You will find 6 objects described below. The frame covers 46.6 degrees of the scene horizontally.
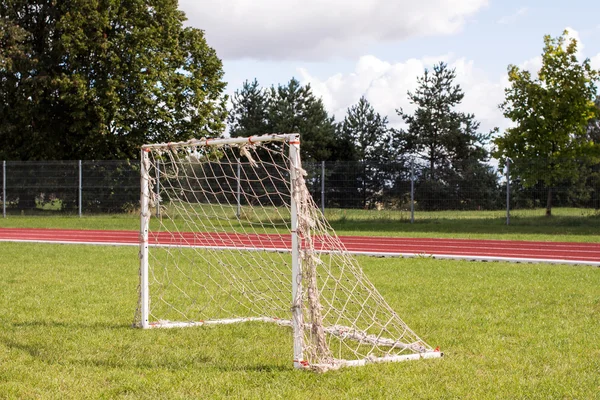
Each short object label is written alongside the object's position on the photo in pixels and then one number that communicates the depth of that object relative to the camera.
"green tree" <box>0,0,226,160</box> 29.08
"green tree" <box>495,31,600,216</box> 25.17
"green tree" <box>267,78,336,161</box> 47.88
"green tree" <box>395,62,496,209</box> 45.72
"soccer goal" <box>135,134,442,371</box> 5.77
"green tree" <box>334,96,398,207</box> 48.47
